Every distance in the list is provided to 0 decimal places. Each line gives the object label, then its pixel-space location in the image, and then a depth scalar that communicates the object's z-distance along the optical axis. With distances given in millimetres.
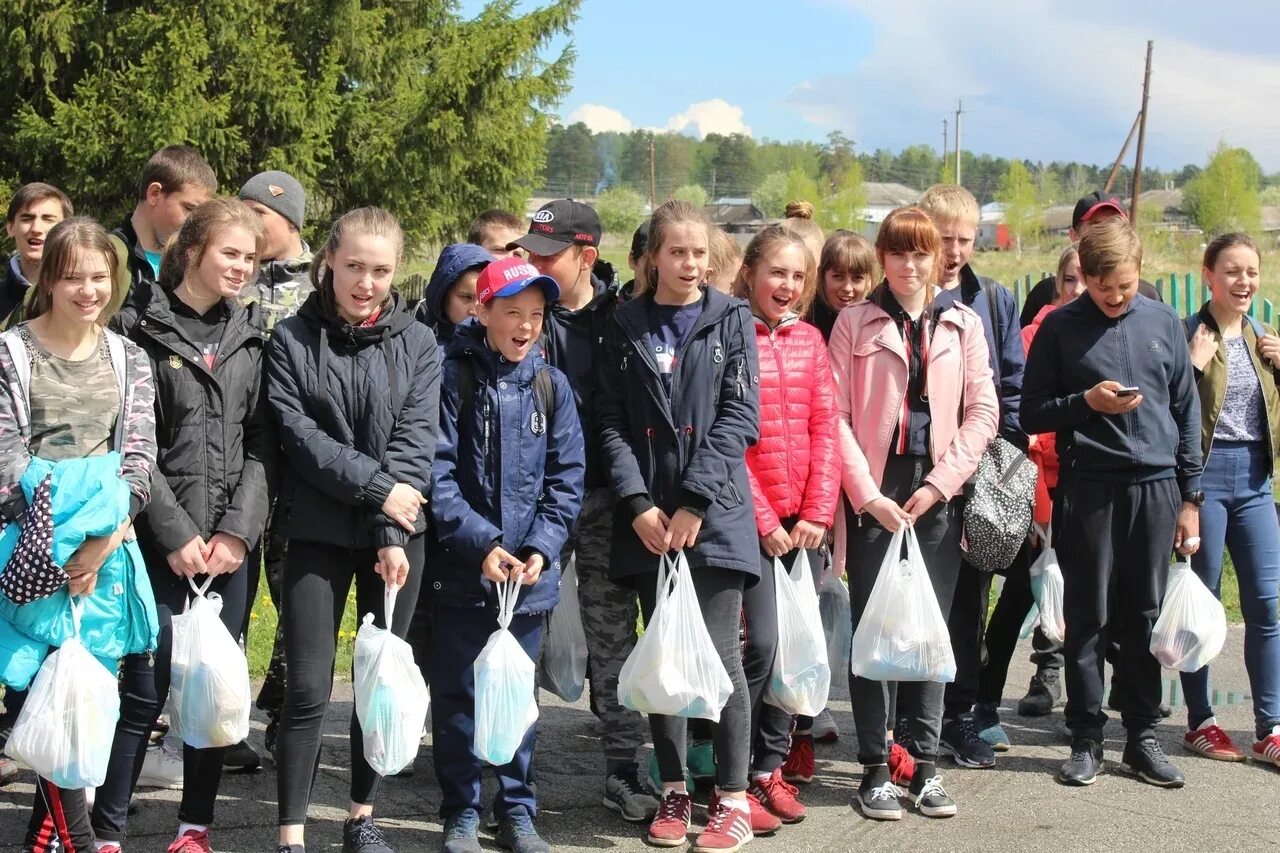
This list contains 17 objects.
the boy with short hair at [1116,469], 5035
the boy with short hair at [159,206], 4887
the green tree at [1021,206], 70500
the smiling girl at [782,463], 4555
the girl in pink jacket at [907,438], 4723
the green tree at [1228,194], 68188
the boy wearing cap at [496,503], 4172
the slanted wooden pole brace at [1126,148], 37650
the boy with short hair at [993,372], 5367
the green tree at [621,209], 85375
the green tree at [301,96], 18234
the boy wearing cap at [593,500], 4738
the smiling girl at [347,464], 3977
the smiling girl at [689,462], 4328
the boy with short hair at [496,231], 5668
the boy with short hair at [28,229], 5312
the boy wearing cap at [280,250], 4996
